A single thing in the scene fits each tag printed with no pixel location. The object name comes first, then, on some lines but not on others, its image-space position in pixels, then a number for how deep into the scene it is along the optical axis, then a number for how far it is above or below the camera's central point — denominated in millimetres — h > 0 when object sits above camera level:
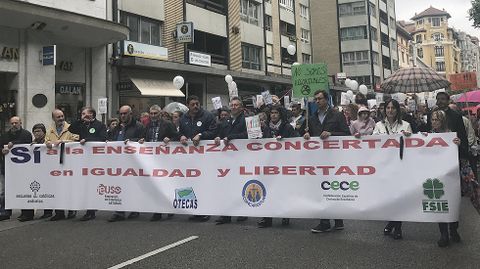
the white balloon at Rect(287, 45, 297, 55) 26983 +5942
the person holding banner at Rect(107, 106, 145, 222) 8336 +522
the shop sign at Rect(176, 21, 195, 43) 24125 +6343
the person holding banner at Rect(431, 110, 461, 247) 5742 -918
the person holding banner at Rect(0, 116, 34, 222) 8492 +384
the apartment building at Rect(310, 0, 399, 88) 54906 +13300
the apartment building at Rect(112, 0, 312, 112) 21656 +6274
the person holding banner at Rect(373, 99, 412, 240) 6363 +360
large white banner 6047 -330
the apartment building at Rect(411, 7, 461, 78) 121188 +27953
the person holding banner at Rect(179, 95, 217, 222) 8112 +585
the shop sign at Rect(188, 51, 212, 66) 25375 +5345
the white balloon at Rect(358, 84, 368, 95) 25759 +3439
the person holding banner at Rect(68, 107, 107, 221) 8338 +551
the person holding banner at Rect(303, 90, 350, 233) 6664 +407
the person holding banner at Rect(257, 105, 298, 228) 7426 +437
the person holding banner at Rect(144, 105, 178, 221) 8121 +486
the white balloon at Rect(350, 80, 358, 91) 28469 +4007
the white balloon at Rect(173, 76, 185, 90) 20438 +3241
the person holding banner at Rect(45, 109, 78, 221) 8398 +450
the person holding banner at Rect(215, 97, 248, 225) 7504 +486
